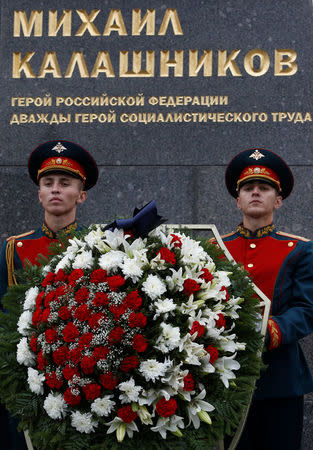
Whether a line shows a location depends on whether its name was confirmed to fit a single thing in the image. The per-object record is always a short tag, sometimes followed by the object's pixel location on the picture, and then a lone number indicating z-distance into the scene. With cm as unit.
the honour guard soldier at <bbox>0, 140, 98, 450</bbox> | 728
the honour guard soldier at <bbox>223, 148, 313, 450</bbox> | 633
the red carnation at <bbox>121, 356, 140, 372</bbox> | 441
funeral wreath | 440
